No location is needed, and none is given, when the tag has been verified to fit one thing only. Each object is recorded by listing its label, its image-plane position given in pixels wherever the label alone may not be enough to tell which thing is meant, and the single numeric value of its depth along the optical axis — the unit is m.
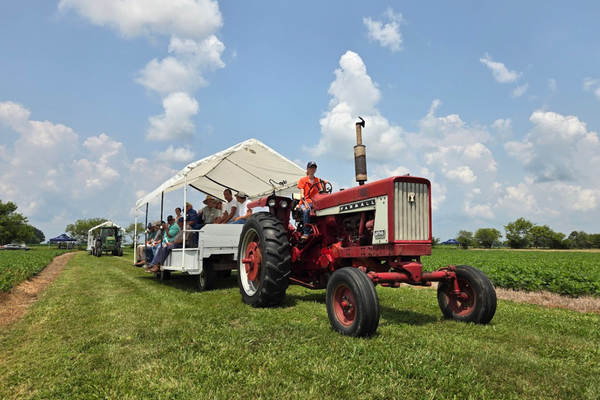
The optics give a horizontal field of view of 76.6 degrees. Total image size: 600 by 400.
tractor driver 6.00
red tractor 4.20
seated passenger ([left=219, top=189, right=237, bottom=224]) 9.12
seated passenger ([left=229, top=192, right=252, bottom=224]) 8.71
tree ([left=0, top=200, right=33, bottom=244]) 65.69
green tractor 30.95
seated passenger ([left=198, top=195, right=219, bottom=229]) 9.68
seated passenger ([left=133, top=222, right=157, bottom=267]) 10.76
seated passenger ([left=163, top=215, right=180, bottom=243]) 9.17
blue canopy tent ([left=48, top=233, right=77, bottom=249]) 65.81
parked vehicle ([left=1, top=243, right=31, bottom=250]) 66.97
